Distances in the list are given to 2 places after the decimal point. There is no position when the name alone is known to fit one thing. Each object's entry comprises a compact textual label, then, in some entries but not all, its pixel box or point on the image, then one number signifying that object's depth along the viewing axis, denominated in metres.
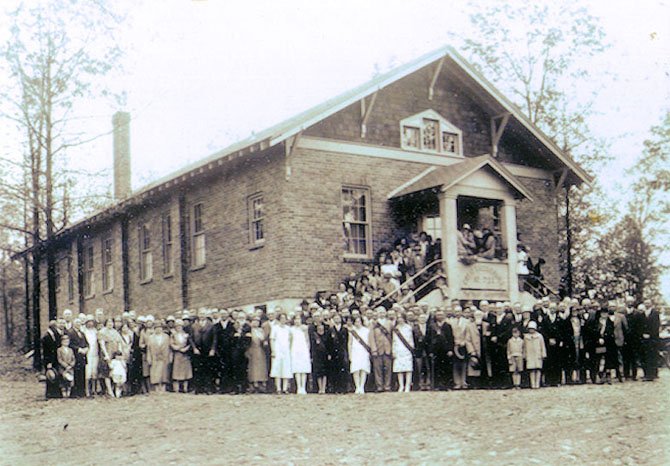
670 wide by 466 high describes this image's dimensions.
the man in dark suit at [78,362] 17.72
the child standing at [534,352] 18.30
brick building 22.19
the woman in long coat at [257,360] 18.33
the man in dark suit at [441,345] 18.20
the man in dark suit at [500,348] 18.47
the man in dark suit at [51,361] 17.42
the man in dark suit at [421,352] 18.17
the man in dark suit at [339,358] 18.05
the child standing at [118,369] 18.16
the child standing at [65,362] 17.47
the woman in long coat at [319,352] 18.09
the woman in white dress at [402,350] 17.92
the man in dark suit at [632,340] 19.09
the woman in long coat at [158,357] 18.55
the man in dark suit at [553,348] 18.72
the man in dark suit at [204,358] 18.39
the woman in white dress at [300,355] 17.98
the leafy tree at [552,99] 35.91
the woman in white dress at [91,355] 18.02
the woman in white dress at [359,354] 17.83
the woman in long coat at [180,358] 18.50
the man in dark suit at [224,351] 18.30
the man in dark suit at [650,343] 18.92
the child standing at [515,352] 18.28
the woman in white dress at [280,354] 17.98
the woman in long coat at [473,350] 18.38
